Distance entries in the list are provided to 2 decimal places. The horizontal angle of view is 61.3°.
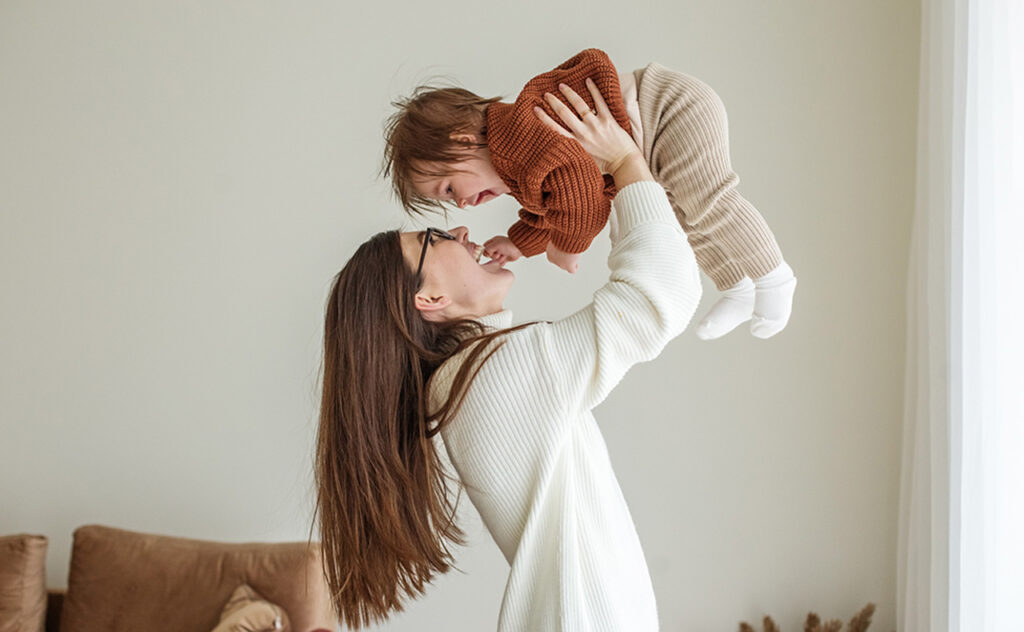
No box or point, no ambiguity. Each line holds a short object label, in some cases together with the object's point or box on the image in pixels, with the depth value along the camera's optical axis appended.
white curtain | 1.80
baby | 1.31
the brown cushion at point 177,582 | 2.37
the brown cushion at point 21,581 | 2.43
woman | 1.20
